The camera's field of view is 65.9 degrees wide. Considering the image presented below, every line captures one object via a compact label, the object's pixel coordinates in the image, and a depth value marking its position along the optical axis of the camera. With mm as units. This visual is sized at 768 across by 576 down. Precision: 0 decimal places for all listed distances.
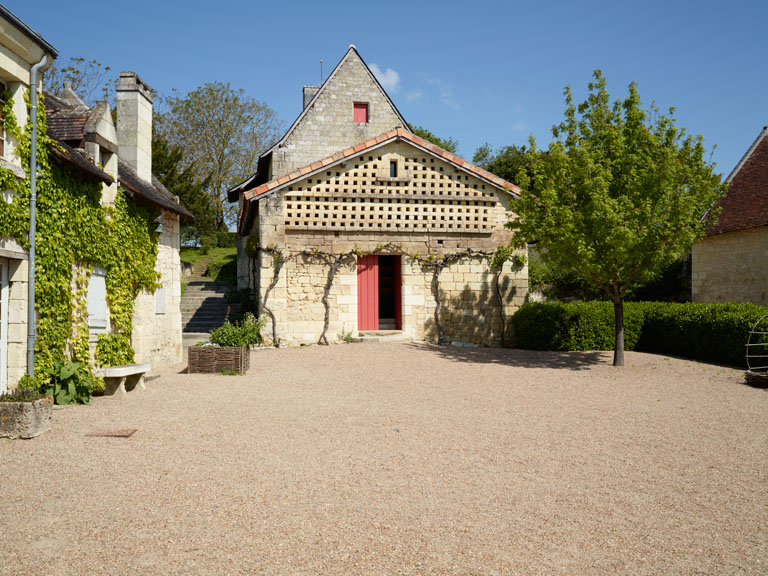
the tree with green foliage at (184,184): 28578
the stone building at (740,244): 17703
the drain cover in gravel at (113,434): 6242
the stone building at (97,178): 7012
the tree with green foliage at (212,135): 35125
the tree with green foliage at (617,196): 11023
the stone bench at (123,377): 8352
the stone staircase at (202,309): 16203
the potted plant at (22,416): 5953
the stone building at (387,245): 14523
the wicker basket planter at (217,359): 10758
